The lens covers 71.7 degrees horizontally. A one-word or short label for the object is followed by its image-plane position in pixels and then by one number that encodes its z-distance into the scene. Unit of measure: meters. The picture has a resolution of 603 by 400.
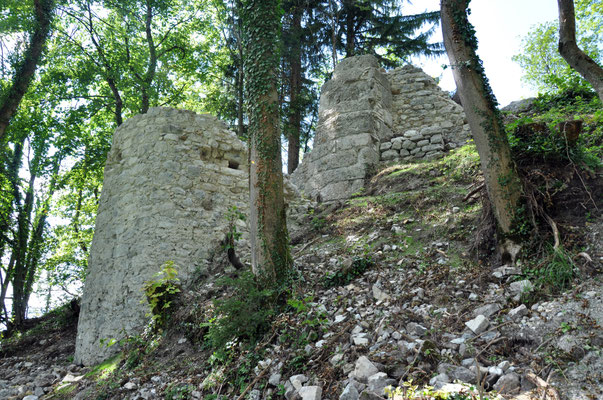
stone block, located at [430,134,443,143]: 8.39
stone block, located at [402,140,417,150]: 8.65
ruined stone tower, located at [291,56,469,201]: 8.42
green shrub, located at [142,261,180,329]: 5.54
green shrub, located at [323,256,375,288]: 4.67
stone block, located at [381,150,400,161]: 8.59
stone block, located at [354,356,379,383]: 2.98
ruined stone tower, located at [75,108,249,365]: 6.12
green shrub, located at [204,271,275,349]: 4.23
